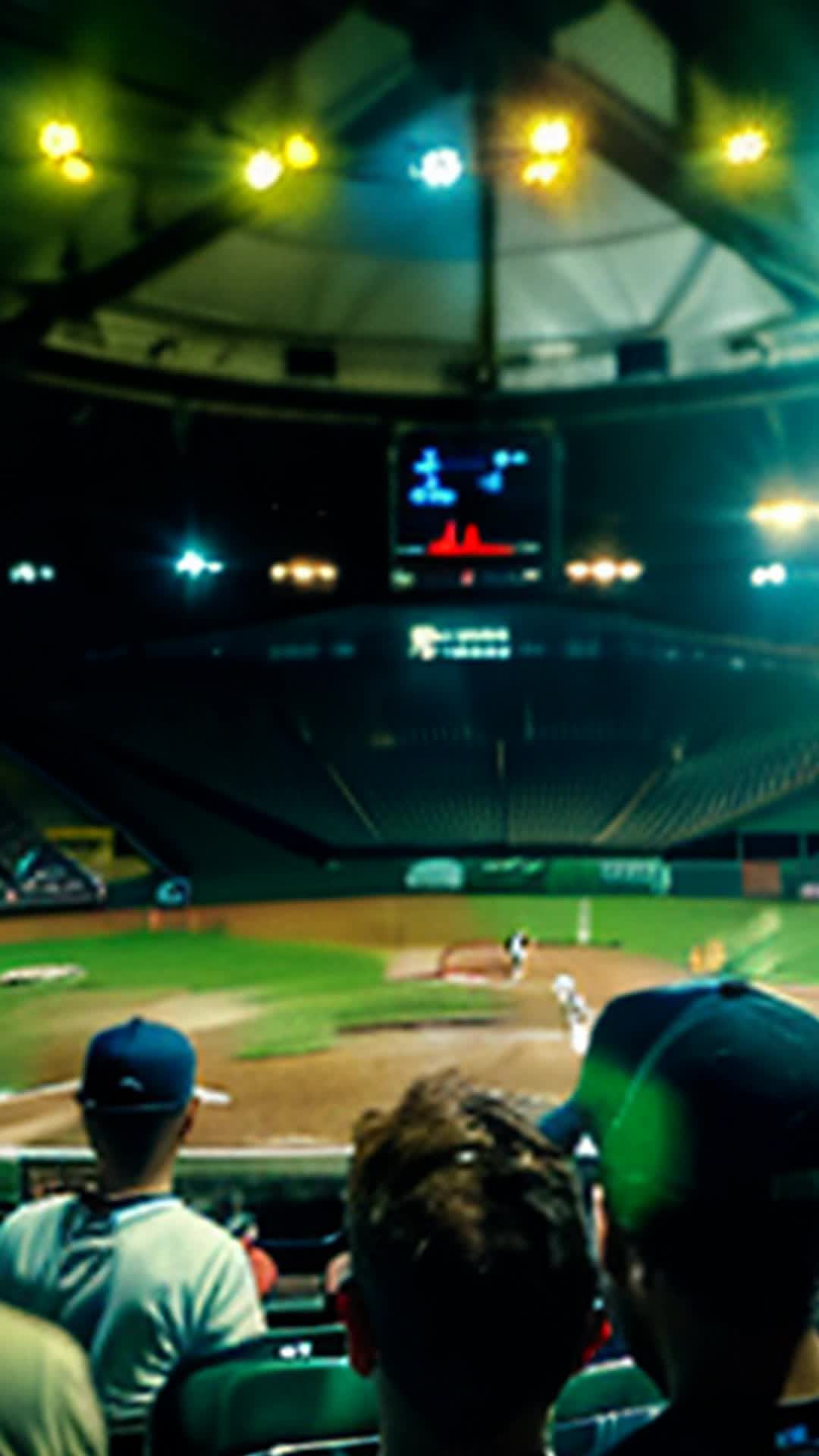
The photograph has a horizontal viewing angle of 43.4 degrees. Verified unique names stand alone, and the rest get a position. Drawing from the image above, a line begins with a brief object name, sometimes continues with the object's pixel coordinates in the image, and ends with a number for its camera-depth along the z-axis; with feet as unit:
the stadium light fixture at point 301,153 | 57.41
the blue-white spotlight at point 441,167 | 57.82
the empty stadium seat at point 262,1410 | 4.98
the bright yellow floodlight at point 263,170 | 58.85
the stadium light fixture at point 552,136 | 56.39
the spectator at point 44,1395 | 4.94
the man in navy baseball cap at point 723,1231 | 4.27
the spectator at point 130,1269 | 7.92
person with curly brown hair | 4.06
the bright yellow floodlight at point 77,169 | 57.47
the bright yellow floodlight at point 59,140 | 55.62
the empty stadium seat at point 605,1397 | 5.00
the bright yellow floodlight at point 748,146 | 55.57
